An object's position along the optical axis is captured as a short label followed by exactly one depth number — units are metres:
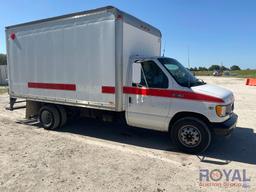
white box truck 5.37
